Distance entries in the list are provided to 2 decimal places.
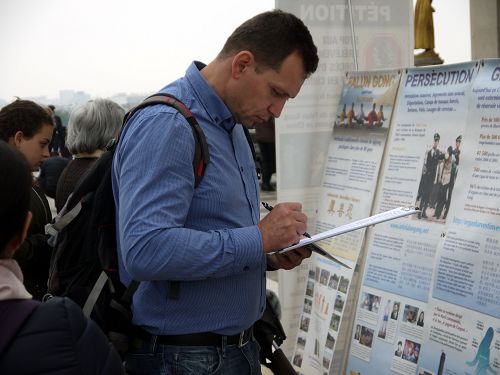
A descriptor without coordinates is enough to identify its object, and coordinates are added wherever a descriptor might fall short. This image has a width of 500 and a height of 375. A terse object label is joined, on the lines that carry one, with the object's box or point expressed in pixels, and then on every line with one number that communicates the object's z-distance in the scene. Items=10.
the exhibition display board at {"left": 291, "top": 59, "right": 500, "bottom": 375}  2.56
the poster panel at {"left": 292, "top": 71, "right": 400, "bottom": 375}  3.19
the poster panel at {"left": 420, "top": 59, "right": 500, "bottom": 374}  2.50
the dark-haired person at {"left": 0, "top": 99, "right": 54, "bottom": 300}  2.72
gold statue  8.98
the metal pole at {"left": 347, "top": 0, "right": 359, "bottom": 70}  3.68
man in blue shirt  1.62
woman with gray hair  2.85
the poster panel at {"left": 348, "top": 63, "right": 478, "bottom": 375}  2.76
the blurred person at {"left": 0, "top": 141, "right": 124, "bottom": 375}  1.06
